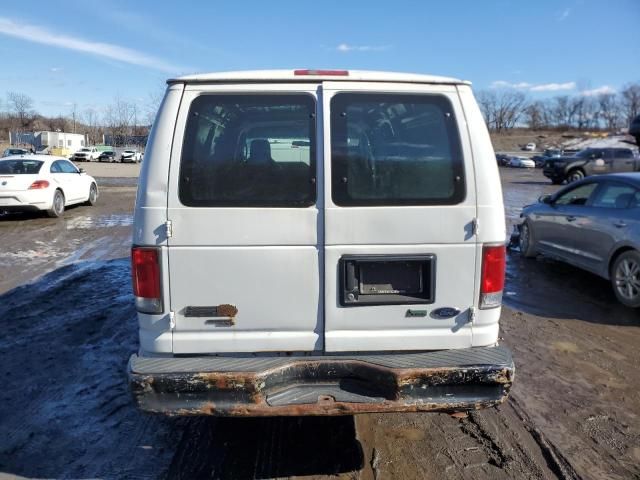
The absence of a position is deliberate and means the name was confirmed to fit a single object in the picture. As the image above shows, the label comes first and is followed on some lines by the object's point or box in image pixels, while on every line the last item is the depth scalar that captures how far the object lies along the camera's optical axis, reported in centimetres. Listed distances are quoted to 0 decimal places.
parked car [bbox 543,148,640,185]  2914
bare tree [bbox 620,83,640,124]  13431
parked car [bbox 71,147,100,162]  6463
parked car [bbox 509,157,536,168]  5625
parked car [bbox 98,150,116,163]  6586
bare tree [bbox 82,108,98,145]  11231
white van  291
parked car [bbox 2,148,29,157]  4852
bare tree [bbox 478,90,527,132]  14762
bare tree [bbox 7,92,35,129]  11012
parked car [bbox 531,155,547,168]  5789
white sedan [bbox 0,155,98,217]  1252
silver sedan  637
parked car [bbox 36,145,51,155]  7802
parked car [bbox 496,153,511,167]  6173
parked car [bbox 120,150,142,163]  6250
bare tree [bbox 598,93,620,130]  14062
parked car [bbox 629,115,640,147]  3345
